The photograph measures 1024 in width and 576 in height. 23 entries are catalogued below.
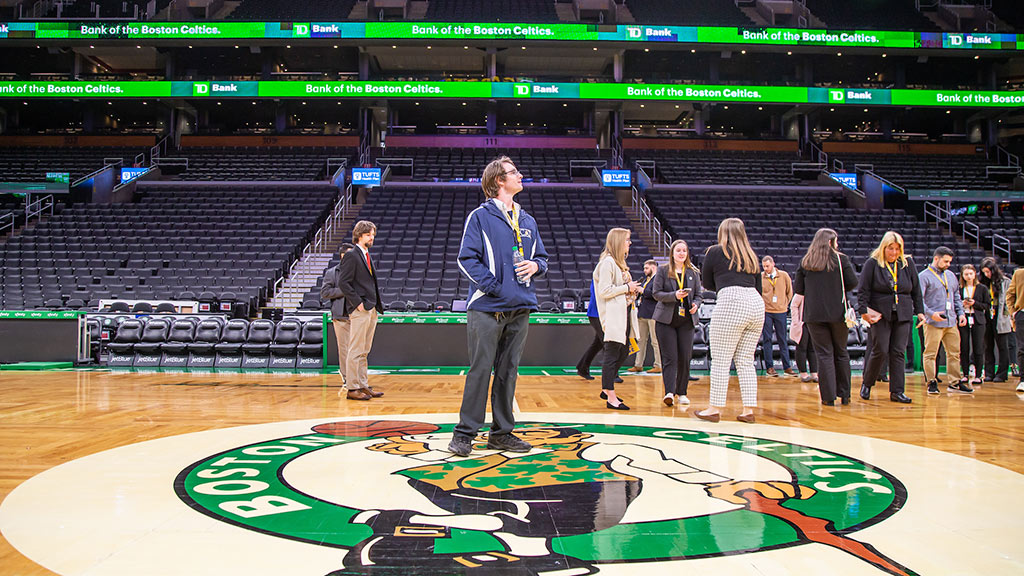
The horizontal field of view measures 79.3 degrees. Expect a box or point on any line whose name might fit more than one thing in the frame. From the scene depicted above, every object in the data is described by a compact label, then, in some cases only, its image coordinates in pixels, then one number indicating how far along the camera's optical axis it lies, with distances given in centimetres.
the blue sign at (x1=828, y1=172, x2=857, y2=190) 1981
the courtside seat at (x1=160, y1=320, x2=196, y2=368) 858
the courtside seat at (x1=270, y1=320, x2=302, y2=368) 838
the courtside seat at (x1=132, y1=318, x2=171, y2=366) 860
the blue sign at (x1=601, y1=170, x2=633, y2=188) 1981
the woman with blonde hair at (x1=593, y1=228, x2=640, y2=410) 461
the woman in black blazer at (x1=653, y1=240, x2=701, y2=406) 468
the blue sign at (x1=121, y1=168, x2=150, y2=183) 1989
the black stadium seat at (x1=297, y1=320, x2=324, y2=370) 837
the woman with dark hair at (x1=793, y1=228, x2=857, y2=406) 481
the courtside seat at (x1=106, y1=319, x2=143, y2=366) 864
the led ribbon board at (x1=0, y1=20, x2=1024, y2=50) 2117
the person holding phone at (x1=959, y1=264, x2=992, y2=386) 654
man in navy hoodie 297
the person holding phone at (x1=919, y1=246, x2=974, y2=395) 580
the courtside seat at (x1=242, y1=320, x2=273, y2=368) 841
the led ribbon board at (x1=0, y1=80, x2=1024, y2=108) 2166
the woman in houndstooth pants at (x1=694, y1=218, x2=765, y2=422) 397
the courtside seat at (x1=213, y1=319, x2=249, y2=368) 849
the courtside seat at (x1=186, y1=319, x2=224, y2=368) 858
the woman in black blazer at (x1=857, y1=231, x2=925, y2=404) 509
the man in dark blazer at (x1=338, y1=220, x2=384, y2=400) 511
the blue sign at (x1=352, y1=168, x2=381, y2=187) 1947
